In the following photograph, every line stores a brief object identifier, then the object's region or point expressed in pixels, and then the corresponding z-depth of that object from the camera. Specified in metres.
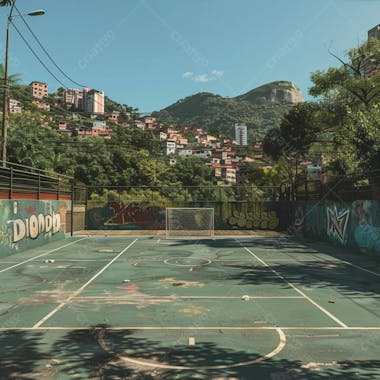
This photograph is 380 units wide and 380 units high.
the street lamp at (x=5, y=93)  25.35
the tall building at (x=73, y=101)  163.00
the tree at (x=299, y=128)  35.59
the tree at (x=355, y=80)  30.67
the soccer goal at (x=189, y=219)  35.94
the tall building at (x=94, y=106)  166.62
